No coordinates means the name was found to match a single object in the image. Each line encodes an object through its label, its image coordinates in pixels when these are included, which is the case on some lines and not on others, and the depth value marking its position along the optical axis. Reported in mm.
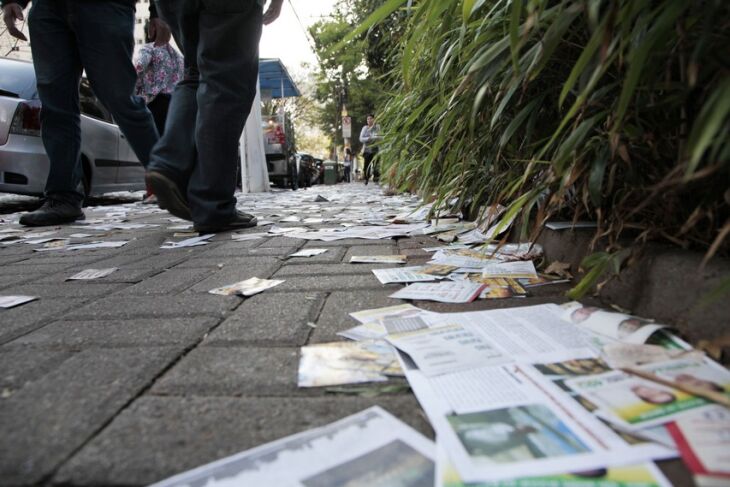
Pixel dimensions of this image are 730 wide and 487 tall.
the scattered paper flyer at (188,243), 2197
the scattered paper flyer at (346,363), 787
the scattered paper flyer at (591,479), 517
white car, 3668
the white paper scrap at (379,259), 1702
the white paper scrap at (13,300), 1291
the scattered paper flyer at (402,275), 1401
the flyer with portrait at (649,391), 632
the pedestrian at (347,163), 18625
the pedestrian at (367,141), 9077
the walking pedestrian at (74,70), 2627
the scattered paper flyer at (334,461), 539
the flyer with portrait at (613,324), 855
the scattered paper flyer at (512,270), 1370
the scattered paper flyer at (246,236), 2348
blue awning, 9812
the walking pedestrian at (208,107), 2100
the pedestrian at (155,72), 4254
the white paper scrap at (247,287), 1335
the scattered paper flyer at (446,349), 809
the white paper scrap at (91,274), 1621
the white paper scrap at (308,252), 1892
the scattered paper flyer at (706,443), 521
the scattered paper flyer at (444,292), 1201
